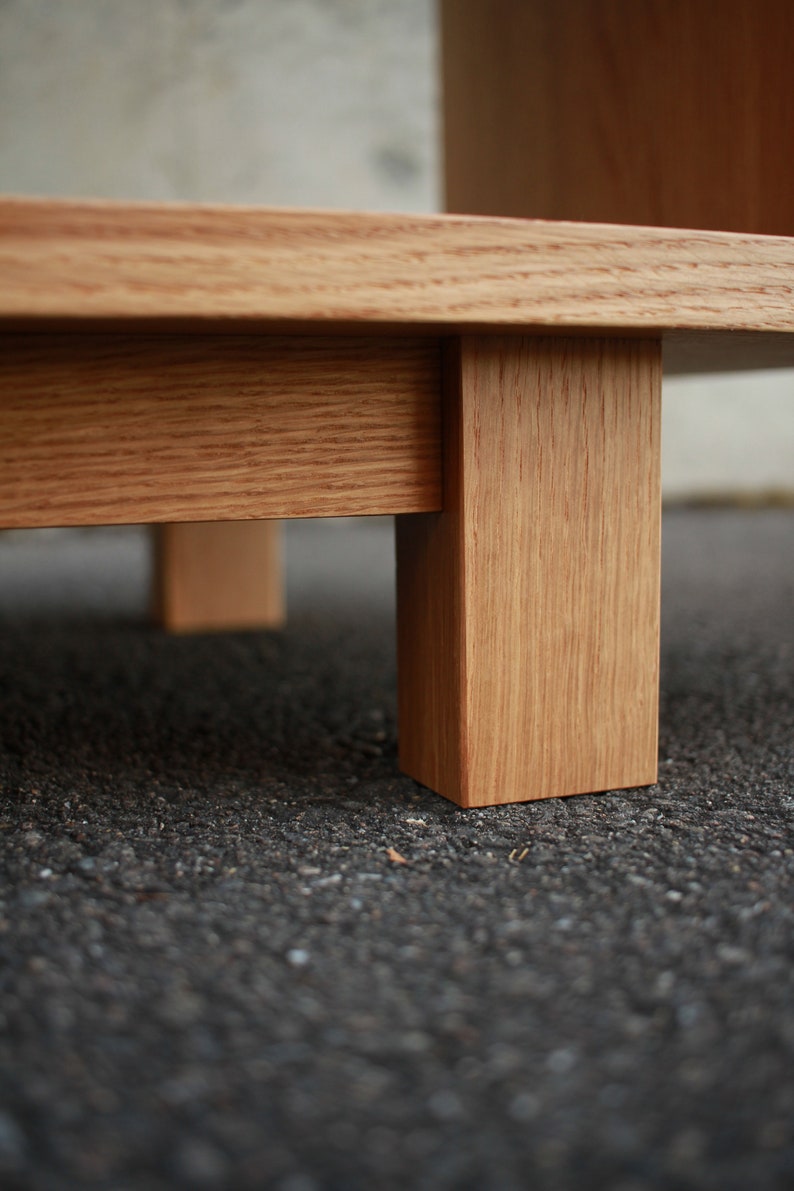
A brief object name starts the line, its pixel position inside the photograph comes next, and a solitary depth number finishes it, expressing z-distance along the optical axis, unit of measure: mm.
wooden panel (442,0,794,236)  762
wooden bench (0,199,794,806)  532
